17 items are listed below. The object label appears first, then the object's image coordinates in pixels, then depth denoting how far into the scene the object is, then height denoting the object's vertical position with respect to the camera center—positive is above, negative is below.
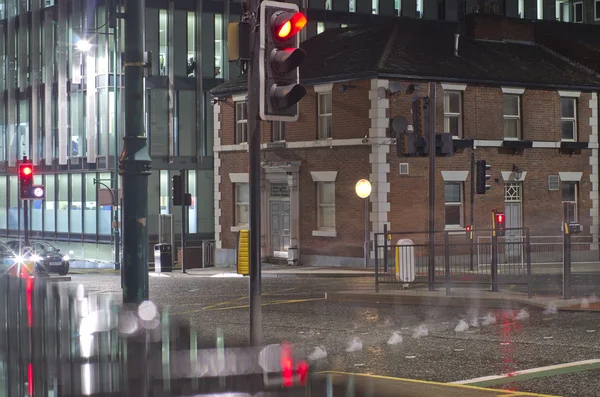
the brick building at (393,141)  35.09 +2.05
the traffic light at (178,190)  35.75 +0.33
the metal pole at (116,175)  43.84 +1.21
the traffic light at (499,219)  32.25 -0.77
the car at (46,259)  38.31 -2.24
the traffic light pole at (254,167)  11.18 +0.35
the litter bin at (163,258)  36.81 -2.16
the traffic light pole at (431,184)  21.61 +0.28
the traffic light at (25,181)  30.88 +0.62
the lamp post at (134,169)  12.64 +0.38
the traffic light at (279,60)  10.84 +1.49
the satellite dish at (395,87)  34.06 +3.71
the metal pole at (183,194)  35.75 +0.18
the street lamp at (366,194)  34.12 +0.10
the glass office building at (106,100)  49.56 +5.08
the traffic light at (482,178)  33.41 +0.59
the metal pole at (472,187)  34.22 +0.28
